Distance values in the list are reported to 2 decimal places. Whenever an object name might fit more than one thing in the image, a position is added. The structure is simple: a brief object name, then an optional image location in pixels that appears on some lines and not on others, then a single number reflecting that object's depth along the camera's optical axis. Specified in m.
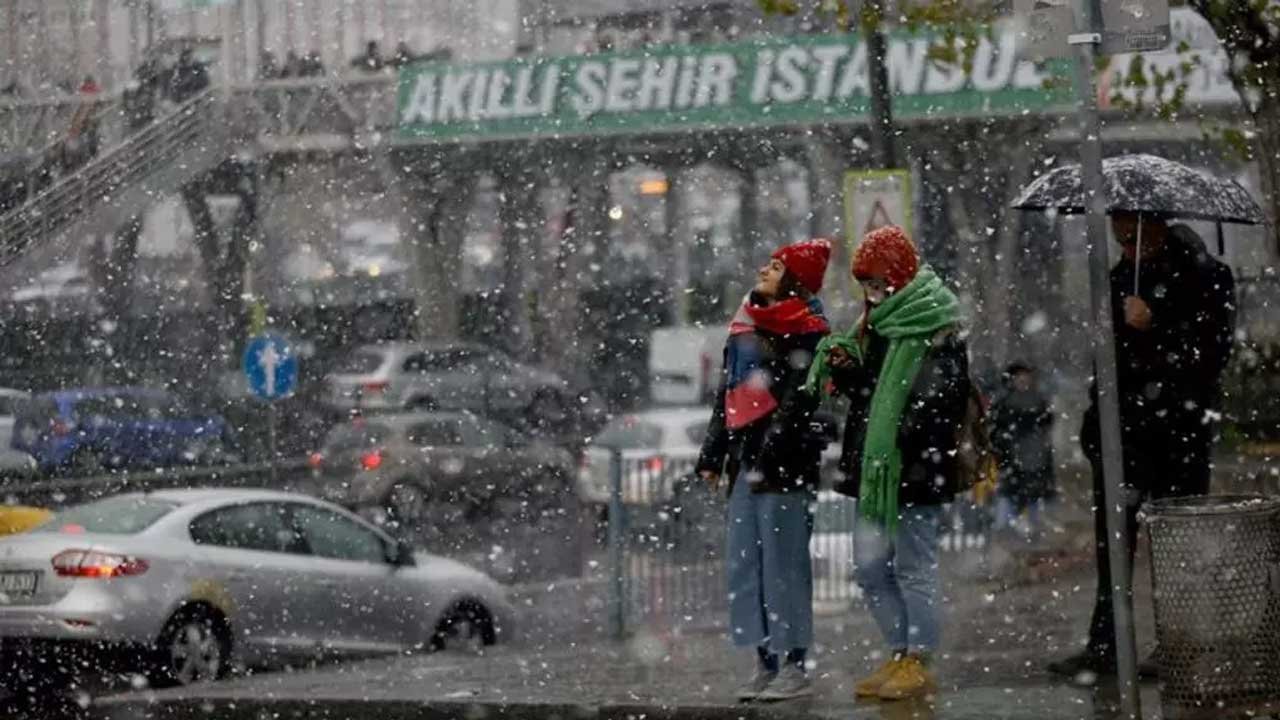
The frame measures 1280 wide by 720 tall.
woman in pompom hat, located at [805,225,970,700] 8.73
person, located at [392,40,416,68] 40.79
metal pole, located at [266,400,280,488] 29.79
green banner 35.56
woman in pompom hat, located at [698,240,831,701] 9.02
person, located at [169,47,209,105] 36.75
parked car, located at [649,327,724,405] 37.06
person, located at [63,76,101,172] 35.56
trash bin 8.18
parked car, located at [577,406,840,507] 26.45
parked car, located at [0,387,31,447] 31.31
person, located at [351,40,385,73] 42.56
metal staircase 33.44
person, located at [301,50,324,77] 41.47
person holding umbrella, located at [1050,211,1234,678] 9.31
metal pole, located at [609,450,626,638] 13.95
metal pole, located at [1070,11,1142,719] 7.88
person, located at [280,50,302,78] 39.25
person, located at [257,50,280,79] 40.95
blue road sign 24.72
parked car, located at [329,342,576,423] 37.53
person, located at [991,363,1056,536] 21.06
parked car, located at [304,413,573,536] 26.78
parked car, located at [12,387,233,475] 32.31
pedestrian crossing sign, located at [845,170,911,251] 16.50
